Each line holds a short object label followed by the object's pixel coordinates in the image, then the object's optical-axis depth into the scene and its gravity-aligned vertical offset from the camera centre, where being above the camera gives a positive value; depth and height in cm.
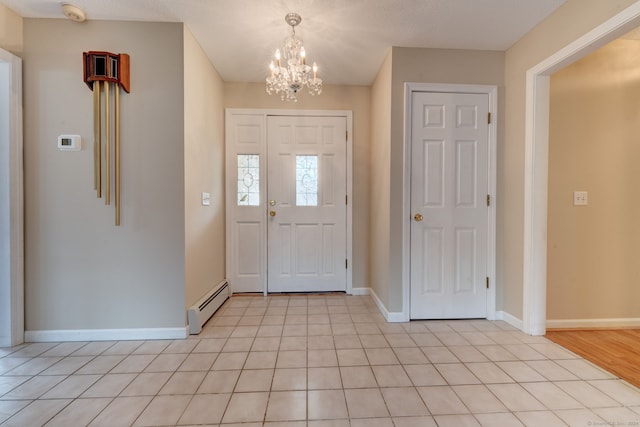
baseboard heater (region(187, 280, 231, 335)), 228 -90
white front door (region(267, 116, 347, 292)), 330 +2
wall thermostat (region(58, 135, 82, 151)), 213 +48
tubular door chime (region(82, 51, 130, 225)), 205 +78
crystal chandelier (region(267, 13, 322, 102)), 196 +95
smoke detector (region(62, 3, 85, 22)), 199 +139
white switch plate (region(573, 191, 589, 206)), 236 +7
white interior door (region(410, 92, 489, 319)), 254 +3
